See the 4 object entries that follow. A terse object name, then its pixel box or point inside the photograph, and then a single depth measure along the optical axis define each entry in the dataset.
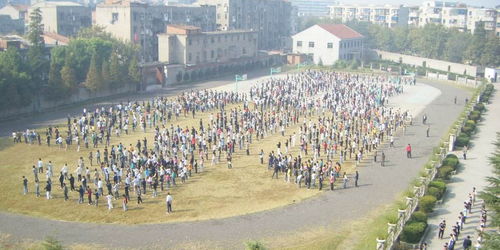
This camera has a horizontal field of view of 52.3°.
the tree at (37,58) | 46.08
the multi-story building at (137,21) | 69.31
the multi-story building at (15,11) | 93.94
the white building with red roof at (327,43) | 86.38
